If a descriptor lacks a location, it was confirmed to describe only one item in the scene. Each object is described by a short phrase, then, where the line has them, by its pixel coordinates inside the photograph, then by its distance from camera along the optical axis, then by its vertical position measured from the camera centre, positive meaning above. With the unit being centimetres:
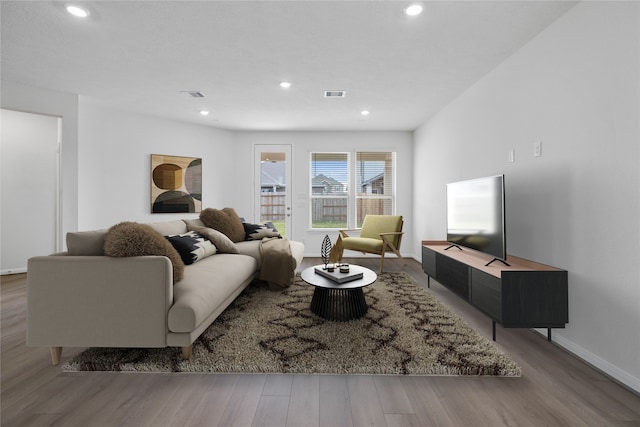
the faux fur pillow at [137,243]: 188 -21
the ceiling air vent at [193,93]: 376 +156
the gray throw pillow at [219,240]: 336 -33
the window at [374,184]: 590 +57
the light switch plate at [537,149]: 241 +54
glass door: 588 +53
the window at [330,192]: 593 +41
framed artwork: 500 +49
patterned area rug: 182 -95
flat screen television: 243 -3
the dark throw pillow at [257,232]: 426 -30
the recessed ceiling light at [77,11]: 216 +150
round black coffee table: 250 -77
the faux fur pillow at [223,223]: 388 -15
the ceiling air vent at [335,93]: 371 +154
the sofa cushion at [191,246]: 272 -34
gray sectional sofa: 181 -58
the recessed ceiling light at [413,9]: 208 +148
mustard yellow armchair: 441 -40
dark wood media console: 204 -59
